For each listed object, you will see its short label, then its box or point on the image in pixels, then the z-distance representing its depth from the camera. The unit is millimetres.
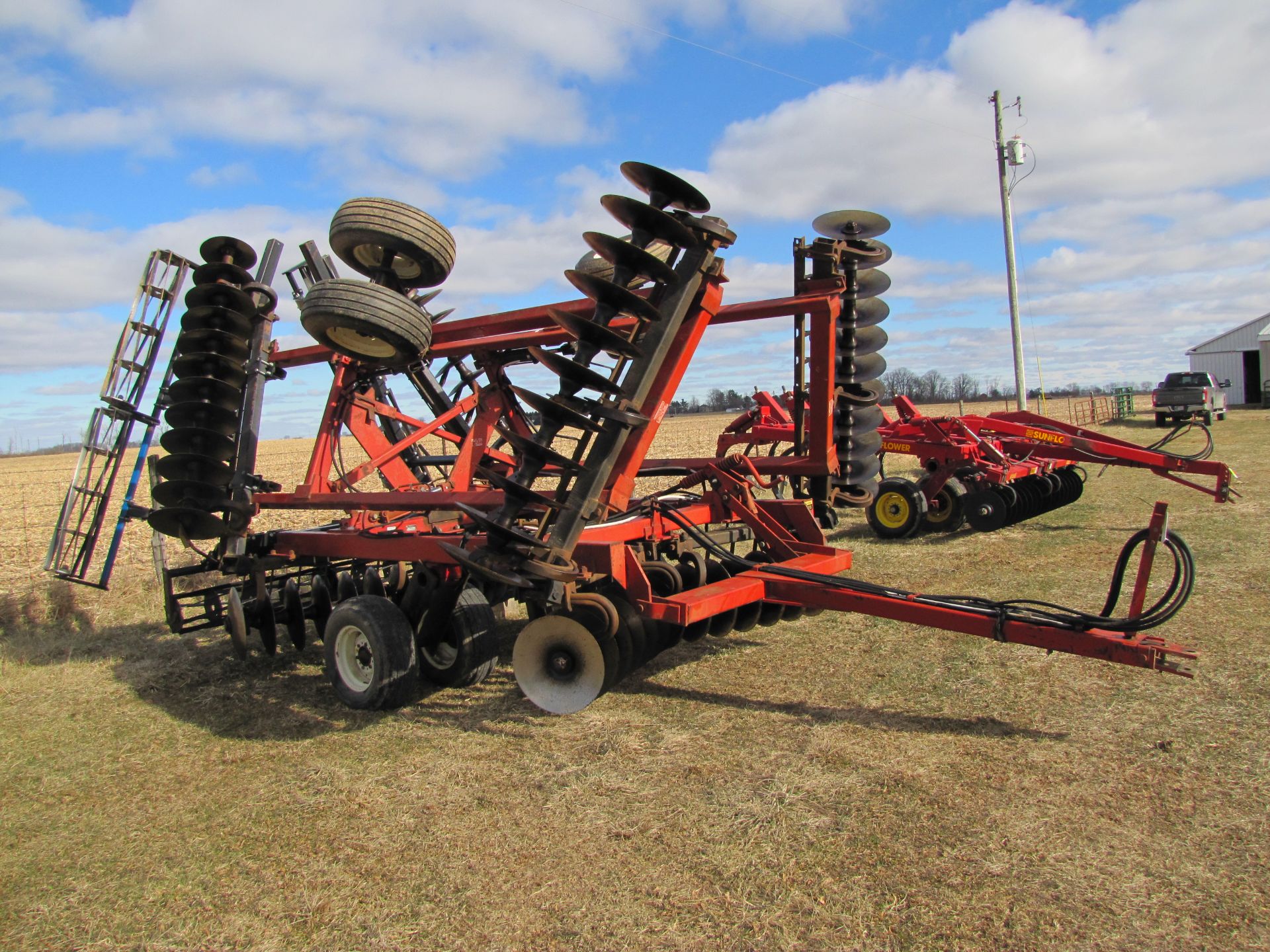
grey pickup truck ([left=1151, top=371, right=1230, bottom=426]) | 30641
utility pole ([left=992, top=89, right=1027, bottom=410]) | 20047
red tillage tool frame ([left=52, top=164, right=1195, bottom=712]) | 4156
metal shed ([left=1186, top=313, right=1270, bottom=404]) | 44875
